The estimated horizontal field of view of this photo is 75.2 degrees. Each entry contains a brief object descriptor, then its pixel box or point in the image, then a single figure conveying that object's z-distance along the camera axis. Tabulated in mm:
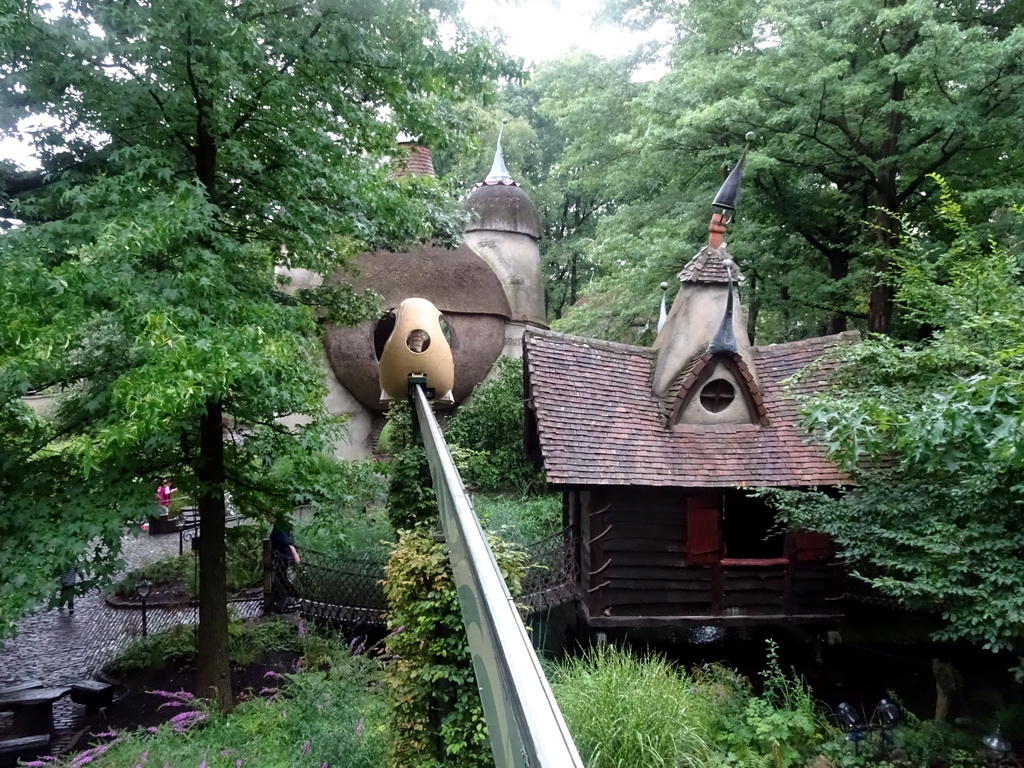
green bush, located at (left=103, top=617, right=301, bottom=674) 8258
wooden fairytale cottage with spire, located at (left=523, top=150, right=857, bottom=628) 8258
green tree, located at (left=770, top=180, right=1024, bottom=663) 4676
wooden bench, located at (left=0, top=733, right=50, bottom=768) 5797
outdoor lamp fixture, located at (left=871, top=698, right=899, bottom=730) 6691
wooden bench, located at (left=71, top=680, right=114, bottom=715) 6891
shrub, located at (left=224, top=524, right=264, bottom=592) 11328
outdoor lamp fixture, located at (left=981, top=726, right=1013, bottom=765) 6035
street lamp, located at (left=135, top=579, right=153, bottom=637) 11188
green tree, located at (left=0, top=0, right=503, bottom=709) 4172
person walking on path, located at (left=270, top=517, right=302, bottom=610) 9750
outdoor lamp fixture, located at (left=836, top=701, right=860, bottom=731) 6609
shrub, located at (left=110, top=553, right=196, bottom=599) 11617
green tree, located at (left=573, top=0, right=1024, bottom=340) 8828
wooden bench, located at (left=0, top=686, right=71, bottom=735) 6258
